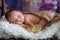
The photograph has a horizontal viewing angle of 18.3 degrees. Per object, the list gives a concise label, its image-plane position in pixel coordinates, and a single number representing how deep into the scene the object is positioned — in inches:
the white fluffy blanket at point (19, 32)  40.3
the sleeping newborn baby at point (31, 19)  45.4
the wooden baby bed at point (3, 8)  73.6
